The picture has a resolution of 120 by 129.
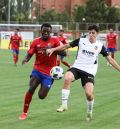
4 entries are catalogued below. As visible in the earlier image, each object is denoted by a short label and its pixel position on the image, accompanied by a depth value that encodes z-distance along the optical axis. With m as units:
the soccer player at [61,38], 27.27
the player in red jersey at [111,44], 34.12
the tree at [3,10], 98.50
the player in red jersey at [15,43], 31.49
